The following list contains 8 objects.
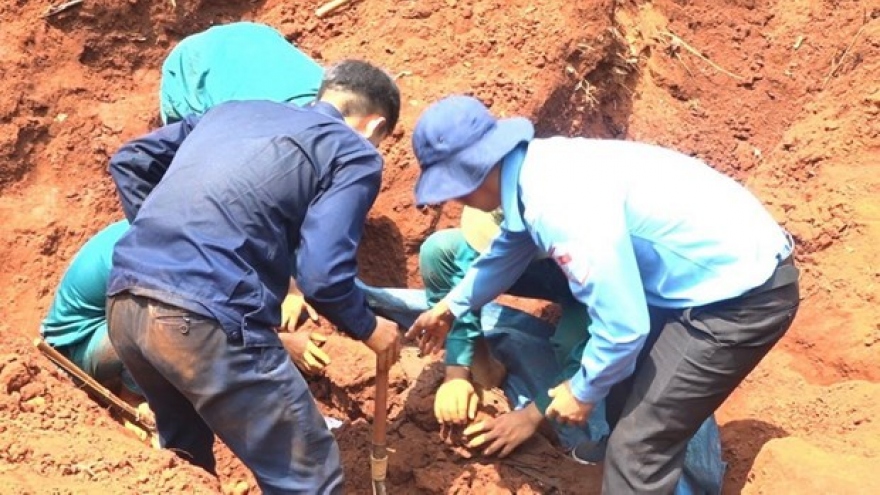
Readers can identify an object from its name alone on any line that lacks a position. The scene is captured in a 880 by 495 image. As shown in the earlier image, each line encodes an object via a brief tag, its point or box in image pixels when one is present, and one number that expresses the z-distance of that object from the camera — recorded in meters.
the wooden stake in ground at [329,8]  5.28
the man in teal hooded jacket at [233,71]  4.02
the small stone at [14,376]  3.23
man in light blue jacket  2.71
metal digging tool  3.43
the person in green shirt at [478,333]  3.57
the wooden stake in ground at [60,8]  4.93
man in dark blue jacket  2.80
